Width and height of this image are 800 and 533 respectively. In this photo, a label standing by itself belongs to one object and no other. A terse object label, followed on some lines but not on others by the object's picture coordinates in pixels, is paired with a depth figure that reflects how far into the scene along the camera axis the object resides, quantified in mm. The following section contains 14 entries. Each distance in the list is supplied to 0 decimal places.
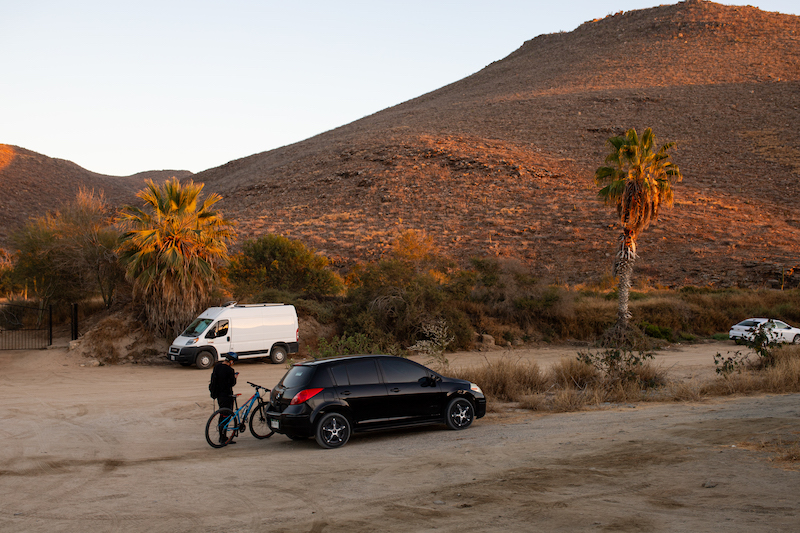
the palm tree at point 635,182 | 26781
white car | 28500
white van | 22750
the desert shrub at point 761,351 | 17781
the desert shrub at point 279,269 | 30062
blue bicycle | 11422
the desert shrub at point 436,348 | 16547
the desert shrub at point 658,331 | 31062
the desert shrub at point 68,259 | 28438
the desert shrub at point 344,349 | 17672
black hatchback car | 10906
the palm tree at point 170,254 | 24156
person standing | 11750
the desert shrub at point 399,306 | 27172
